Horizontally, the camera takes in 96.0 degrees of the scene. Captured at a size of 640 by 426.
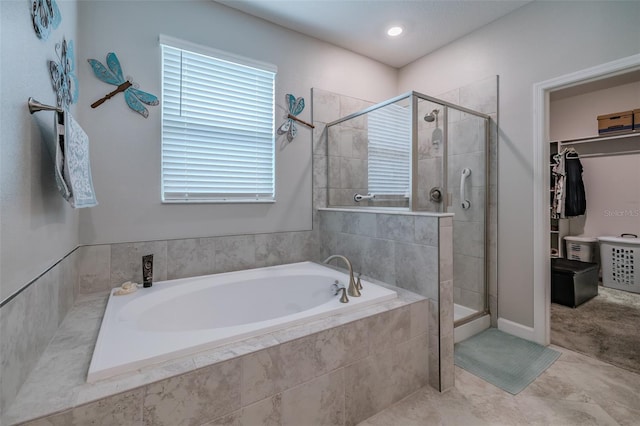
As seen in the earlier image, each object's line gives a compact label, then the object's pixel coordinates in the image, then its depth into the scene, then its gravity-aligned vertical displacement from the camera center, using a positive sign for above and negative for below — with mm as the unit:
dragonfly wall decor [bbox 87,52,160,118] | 1832 +851
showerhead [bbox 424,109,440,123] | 2198 +773
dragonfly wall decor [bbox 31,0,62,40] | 1037 +766
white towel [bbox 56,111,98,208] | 1150 +221
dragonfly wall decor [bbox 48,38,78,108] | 1295 +685
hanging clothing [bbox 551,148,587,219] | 3814 +375
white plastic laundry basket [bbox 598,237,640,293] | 3375 -567
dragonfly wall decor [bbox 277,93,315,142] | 2506 +852
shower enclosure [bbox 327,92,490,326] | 2076 +399
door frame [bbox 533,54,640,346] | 2189 +32
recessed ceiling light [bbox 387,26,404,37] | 2562 +1665
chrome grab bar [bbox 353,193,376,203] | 2594 +167
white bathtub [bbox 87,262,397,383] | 1074 -506
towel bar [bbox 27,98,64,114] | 1012 +387
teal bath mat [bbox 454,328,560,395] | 1821 -1021
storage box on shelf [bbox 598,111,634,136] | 3432 +1136
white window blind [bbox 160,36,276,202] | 2078 +693
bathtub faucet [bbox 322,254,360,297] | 1709 -442
